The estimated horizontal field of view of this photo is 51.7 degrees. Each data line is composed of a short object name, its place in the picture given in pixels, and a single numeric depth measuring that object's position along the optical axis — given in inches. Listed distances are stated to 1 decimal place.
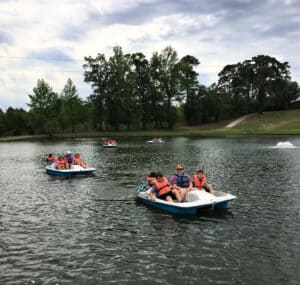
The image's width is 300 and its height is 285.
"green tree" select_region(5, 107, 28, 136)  4165.8
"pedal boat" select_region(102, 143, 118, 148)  2082.9
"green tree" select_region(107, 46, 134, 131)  3395.5
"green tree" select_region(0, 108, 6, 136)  4194.4
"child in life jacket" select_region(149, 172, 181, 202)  674.2
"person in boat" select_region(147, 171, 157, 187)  757.1
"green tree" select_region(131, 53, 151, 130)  3491.6
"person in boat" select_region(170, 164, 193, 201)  683.8
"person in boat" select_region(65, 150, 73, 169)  1121.5
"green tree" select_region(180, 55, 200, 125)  3583.9
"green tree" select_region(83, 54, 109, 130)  3485.9
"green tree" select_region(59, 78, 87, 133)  3448.3
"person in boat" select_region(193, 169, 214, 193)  701.5
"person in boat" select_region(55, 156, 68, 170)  1090.4
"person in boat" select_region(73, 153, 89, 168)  1118.9
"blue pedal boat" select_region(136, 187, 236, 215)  614.4
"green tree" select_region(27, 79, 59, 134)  3371.0
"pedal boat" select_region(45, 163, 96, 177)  1057.5
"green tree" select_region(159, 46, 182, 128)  3478.4
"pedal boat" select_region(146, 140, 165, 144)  2331.5
